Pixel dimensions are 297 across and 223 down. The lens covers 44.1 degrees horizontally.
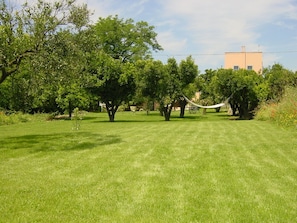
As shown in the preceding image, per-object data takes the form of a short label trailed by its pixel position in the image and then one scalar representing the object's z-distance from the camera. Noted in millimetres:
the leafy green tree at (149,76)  25750
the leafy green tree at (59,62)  11273
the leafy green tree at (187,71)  26594
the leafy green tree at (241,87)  28266
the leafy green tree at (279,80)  31506
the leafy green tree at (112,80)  24359
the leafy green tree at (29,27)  11242
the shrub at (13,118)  23516
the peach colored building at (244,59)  50875
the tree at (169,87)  26141
